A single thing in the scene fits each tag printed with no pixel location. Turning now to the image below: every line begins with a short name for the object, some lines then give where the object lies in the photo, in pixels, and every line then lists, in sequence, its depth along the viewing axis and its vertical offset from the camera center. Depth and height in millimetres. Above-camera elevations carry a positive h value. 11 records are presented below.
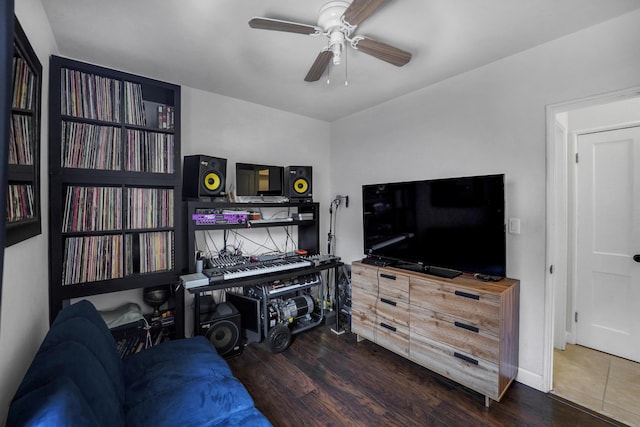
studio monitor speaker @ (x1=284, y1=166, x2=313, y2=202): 2986 +312
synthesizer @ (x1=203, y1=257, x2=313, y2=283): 2242 -506
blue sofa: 777 -790
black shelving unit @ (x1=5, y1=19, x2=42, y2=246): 1027 +274
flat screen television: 2004 -112
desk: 2209 -822
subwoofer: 2287 -1004
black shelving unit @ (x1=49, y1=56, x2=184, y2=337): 1822 +213
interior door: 2314 -273
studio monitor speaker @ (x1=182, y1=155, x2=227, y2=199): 2383 +318
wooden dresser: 1818 -844
